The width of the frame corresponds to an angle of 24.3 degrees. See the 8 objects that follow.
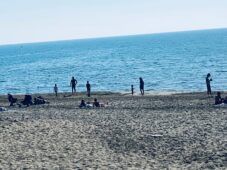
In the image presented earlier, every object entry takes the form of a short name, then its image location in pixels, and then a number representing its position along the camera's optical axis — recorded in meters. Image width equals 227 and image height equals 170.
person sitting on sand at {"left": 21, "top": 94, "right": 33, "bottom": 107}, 41.62
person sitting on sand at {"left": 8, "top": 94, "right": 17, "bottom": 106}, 42.53
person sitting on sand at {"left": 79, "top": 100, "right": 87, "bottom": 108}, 38.91
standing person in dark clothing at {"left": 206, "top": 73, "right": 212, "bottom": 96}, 44.19
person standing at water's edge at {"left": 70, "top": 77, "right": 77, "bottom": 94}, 49.90
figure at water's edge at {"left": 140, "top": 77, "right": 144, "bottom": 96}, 48.69
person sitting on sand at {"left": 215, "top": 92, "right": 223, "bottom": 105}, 36.38
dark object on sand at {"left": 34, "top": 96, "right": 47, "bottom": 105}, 42.37
